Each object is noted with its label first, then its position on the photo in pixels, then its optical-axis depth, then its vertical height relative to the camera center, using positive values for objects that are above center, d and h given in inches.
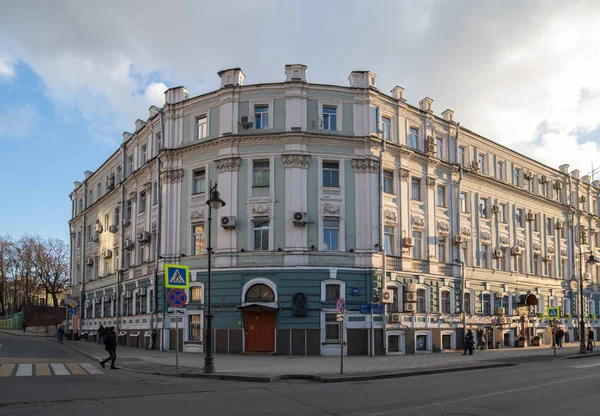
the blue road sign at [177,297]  788.0 -40.8
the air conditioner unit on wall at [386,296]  1179.3 -58.3
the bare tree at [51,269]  3120.1 -6.4
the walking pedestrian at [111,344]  840.3 -111.0
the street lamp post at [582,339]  1250.3 -158.9
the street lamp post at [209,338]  762.8 -94.2
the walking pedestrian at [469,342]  1197.7 -154.9
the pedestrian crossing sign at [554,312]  1238.9 -97.1
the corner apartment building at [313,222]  1160.8 +100.4
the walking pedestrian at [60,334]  1711.4 -196.7
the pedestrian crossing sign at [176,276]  799.7 -11.9
